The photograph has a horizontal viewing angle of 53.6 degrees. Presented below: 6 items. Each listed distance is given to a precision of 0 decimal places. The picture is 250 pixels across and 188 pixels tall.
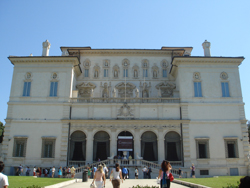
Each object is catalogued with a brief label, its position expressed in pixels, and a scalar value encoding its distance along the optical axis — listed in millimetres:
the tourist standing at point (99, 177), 12258
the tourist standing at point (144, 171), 29797
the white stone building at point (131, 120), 34125
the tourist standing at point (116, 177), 12683
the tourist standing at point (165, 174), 10570
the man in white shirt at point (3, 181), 7062
